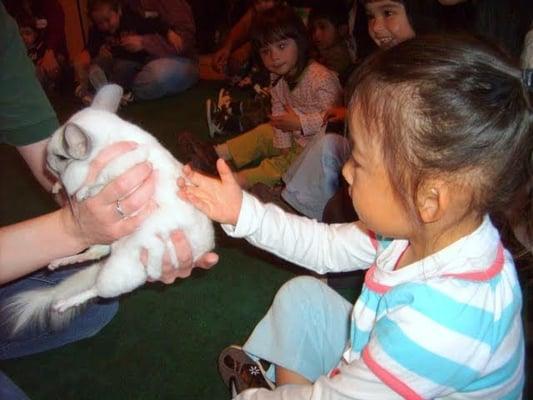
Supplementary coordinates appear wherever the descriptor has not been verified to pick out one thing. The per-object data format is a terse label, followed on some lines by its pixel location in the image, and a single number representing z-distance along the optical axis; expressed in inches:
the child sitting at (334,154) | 55.1
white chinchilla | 31.9
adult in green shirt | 31.3
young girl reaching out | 22.0
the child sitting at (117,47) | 123.6
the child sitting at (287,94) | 69.5
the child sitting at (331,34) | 85.7
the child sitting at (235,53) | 115.6
